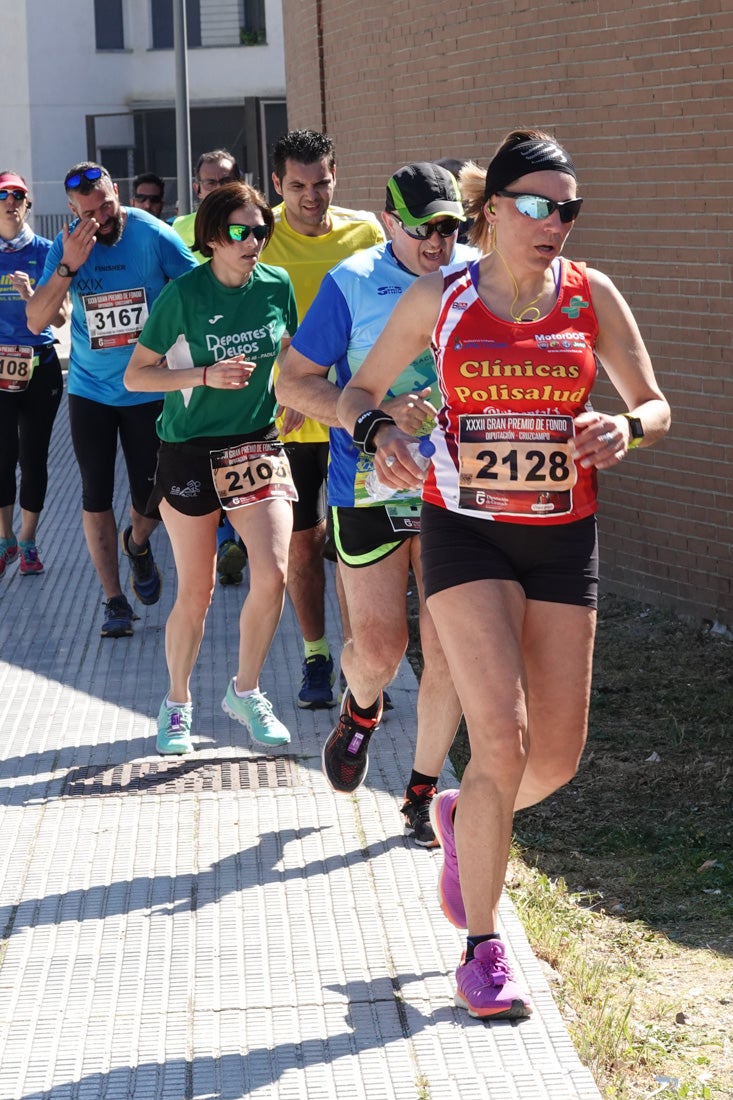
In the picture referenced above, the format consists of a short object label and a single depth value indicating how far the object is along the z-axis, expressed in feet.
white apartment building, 132.57
